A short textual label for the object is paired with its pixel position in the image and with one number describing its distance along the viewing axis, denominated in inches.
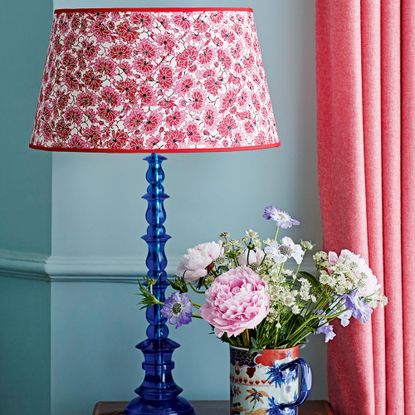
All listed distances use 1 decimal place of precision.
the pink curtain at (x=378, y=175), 87.5
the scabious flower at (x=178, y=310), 82.1
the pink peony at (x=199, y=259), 82.8
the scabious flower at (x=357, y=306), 81.0
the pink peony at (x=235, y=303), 78.4
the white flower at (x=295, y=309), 80.0
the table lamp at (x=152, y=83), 75.4
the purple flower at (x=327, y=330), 82.7
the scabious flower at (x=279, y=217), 82.1
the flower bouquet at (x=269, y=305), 79.6
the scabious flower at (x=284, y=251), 80.8
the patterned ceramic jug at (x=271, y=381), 81.0
